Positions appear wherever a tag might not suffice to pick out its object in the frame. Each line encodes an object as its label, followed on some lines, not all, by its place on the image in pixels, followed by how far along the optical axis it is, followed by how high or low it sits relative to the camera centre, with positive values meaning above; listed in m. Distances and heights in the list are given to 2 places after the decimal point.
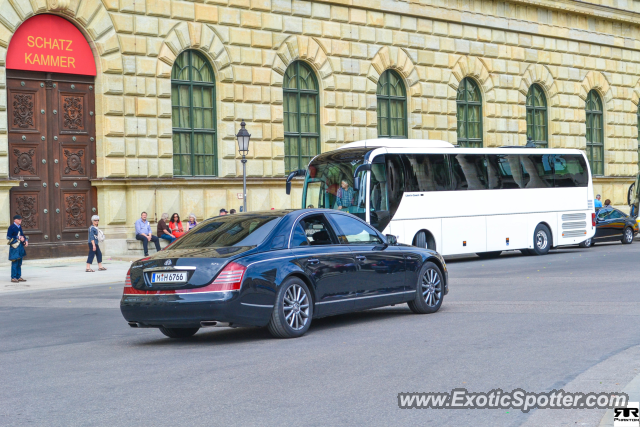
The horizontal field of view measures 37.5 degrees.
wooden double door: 26.22 +1.92
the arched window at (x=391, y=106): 35.28 +4.22
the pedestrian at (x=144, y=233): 27.02 -0.30
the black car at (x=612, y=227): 33.47 -0.51
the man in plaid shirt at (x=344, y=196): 23.88 +0.58
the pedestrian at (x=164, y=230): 27.61 -0.25
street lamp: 28.11 +2.44
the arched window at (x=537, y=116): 41.19 +4.37
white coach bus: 24.00 +0.66
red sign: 26.08 +5.00
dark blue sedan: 10.23 -0.63
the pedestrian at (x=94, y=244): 23.59 -0.51
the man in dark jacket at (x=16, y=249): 21.08 -0.53
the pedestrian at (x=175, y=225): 28.16 -0.09
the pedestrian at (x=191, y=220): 27.74 +0.05
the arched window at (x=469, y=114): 38.16 +4.20
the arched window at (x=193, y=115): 29.59 +3.38
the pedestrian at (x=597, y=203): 38.66 +0.43
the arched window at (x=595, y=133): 44.38 +3.84
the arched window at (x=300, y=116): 32.53 +3.60
